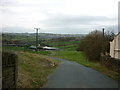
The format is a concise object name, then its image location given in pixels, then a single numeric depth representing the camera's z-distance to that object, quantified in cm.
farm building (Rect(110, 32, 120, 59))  2011
